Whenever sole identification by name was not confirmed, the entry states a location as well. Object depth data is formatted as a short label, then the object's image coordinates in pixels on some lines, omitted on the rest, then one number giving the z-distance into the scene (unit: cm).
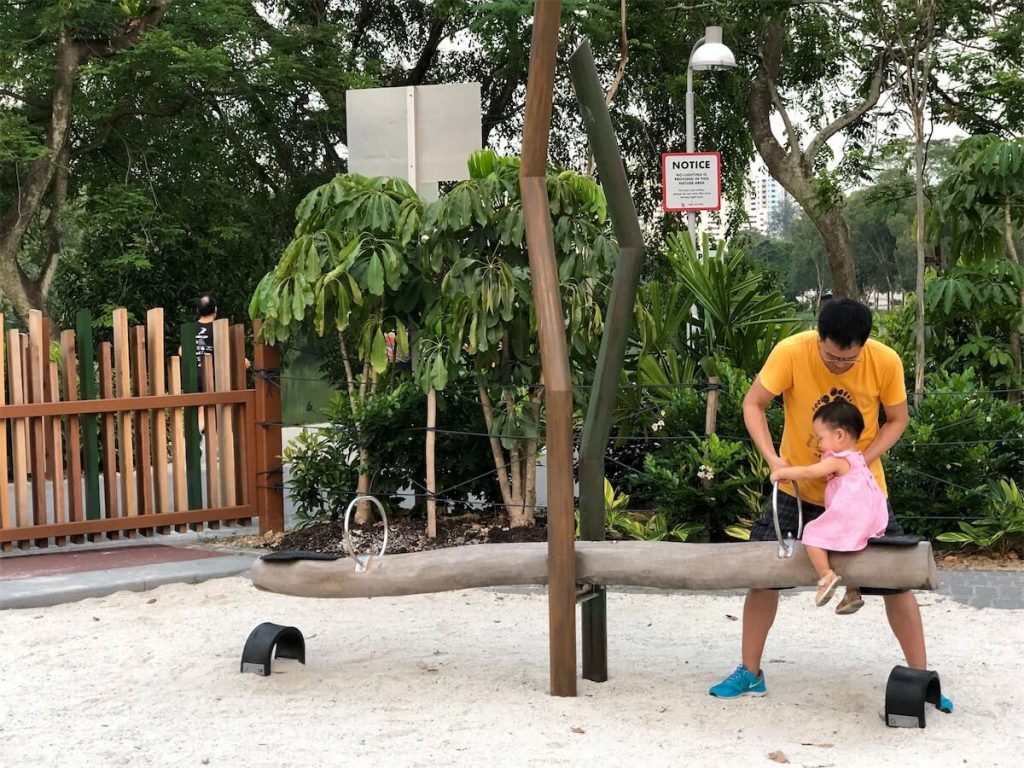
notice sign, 1331
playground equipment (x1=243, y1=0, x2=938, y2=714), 497
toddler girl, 455
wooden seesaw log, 452
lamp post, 1370
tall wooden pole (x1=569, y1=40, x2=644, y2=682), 533
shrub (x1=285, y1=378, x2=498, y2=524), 856
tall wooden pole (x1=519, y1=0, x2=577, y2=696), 504
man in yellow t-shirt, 477
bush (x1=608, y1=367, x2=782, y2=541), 796
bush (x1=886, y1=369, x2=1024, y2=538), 786
